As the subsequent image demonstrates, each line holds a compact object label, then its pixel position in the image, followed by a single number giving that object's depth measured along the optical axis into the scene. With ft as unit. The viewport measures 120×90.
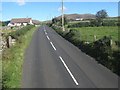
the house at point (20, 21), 266.36
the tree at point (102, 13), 235.97
